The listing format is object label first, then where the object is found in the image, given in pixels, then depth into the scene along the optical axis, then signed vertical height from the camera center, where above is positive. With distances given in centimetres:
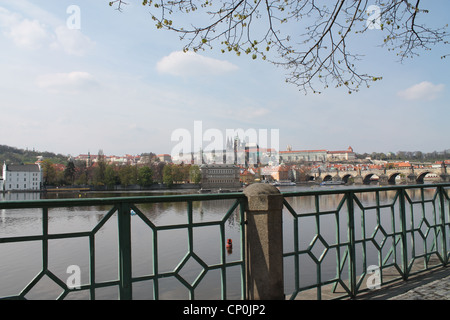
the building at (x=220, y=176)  10691 -175
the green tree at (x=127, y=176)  9056 -77
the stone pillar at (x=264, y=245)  341 -74
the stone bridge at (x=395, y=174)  9146 -245
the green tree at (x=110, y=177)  8800 -91
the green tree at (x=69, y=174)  8981 +15
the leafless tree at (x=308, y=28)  533 +236
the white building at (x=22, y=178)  8688 -67
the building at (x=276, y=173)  12825 -143
